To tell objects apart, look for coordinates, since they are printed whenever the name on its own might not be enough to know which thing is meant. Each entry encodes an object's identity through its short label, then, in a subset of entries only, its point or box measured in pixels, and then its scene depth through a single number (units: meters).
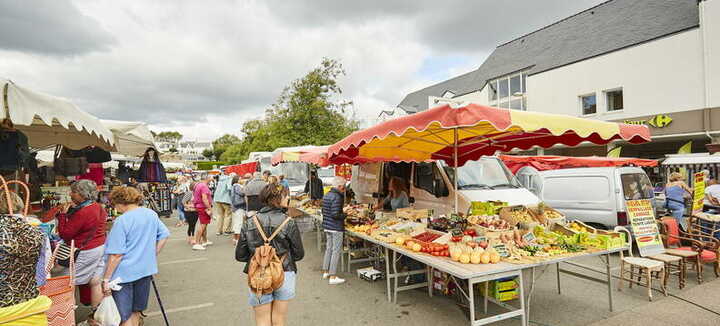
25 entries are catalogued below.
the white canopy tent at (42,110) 2.70
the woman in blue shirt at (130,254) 3.29
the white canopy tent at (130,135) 5.37
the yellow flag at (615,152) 16.92
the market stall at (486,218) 3.64
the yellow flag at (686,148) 14.98
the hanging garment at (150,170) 7.99
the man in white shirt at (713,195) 7.39
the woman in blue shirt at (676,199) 7.49
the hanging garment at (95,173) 7.27
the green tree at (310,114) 20.06
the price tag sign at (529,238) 4.48
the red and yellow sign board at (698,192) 6.82
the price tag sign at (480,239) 4.34
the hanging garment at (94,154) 7.13
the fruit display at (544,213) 5.83
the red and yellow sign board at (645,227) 5.54
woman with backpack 3.19
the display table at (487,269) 3.53
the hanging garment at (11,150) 4.10
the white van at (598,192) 7.70
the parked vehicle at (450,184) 6.88
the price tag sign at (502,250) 4.08
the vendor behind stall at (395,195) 7.45
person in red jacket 3.86
